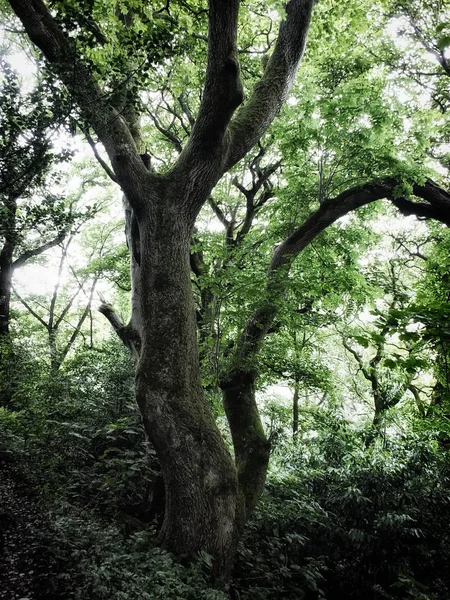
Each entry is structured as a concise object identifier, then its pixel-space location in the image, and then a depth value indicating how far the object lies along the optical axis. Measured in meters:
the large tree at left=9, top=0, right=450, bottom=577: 3.72
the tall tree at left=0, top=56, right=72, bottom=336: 4.01
